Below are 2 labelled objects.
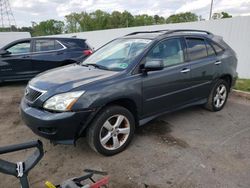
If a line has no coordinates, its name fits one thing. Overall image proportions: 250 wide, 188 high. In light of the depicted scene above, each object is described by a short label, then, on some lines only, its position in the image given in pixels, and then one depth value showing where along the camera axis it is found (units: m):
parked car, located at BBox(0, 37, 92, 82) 5.83
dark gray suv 2.37
